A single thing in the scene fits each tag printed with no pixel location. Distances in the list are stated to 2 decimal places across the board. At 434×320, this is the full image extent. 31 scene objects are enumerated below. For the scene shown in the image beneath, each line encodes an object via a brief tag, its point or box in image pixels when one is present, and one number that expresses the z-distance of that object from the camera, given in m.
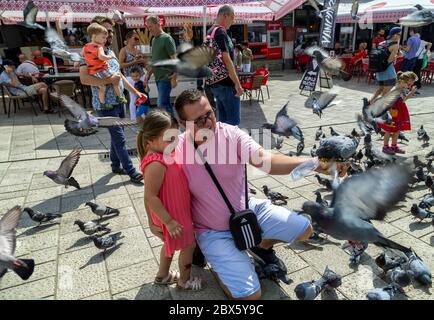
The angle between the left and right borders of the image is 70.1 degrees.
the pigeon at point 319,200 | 3.24
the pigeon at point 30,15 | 5.68
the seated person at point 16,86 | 8.68
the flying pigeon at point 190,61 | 3.07
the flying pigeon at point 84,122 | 3.86
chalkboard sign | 9.55
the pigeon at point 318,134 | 5.93
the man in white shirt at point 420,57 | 10.28
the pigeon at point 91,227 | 3.06
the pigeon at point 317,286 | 2.20
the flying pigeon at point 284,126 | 4.41
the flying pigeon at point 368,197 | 1.82
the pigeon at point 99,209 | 3.36
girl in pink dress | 2.12
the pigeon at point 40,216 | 3.29
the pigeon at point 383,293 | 2.17
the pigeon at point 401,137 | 5.44
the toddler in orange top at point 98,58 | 3.94
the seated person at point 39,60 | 11.61
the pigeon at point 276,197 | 3.68
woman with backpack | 6.49
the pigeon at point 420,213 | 3.21
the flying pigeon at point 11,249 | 2.12
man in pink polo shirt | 2.18
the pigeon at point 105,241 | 2.85
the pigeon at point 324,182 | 3.91
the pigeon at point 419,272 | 2.33
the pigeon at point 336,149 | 2.08
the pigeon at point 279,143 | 5.54
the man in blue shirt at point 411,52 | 10.08
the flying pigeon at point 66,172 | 3.80
